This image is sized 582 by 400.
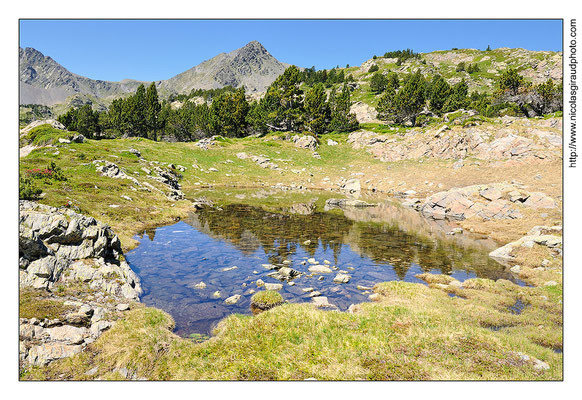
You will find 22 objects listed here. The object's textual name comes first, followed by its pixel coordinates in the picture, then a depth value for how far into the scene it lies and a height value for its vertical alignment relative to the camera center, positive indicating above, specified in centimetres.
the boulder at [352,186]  6050 +292
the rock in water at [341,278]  1795 -490
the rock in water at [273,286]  1637 -490
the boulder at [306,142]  8706 +1736
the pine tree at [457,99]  9762 +3455
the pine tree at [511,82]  7662 +3146
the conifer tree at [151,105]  10950 +3578
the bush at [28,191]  2461 +75
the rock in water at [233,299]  1472 -511
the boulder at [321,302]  1450 -519
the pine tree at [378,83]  16112 +6506
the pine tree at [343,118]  10012 +2839
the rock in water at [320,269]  1931 -464
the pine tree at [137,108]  10900 +3453
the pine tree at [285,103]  9925 +3361
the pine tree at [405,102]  9319 +3249
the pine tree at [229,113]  10800 +3243
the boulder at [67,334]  972 -459
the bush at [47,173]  3176 +297
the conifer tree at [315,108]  9706 +3091
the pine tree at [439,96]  9756 +3497
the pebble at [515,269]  1945 -464
